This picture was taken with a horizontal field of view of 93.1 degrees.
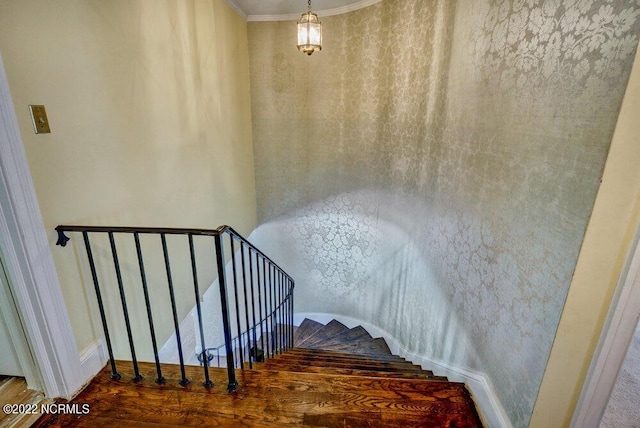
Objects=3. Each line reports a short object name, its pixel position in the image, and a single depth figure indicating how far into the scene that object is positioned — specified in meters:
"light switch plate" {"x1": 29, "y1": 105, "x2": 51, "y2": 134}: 1.30
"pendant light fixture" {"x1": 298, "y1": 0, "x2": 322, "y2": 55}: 2.60
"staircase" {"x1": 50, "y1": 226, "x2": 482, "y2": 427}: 1.46
